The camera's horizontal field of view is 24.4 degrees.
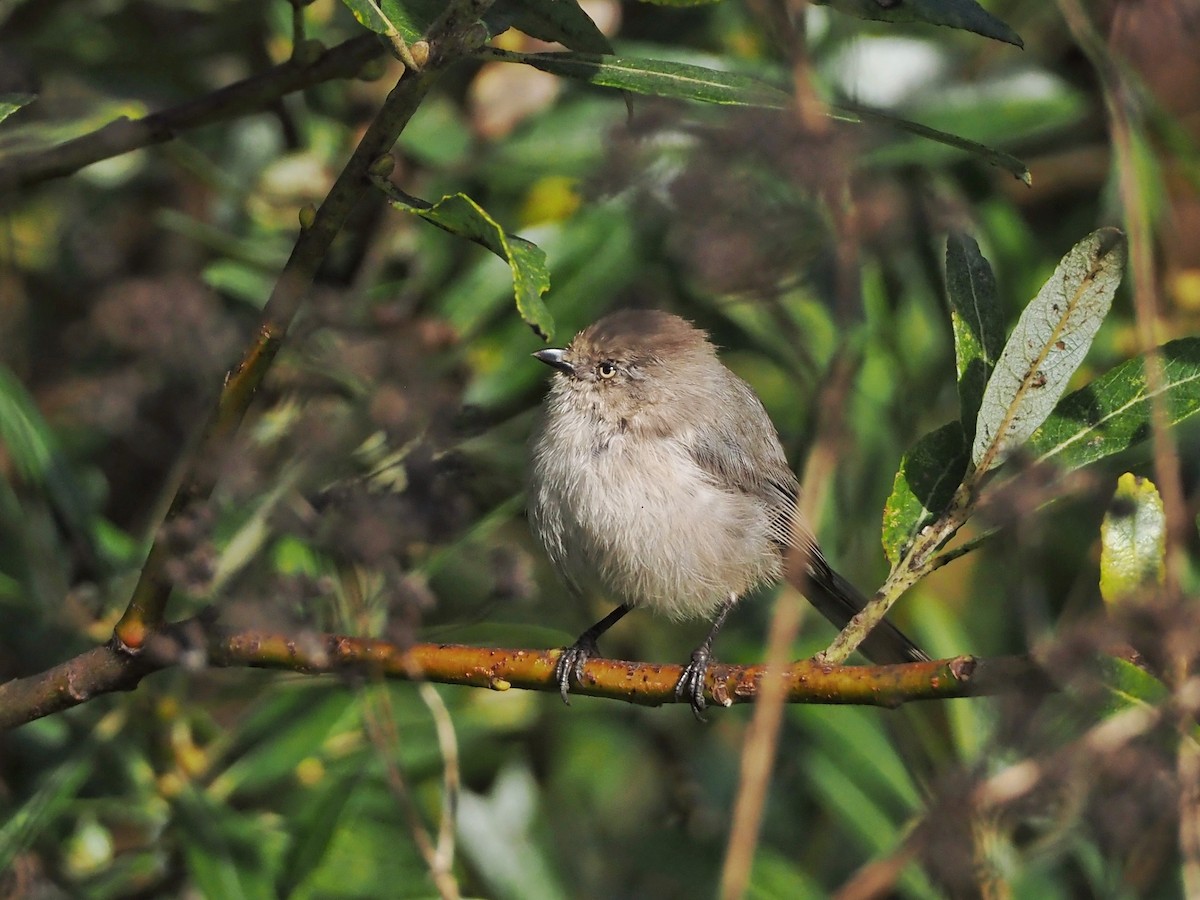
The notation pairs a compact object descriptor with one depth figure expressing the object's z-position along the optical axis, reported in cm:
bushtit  725
